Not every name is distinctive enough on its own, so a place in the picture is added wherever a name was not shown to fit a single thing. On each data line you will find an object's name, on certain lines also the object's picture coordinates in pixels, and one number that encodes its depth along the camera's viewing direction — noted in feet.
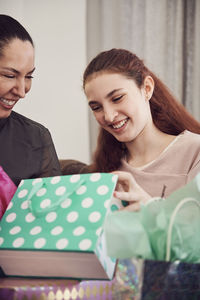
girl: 4.47
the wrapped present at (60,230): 2.71
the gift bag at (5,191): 3.34
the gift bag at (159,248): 2.33
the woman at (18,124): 3.92
